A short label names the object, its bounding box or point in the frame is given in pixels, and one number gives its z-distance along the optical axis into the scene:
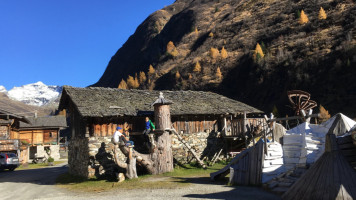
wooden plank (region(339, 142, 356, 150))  8.72
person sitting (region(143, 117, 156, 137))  16.78
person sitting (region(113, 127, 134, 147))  14.76
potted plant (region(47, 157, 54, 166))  32.12
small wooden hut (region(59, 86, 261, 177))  16.91
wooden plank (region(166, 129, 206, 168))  17.60
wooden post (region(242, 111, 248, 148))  18.70
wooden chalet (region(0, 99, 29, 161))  27.98
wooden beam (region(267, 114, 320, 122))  12.95
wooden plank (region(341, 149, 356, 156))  8.71
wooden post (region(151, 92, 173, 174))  15.87
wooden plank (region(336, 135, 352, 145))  8.73
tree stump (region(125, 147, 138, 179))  14.71
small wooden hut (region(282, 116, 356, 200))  7.20
